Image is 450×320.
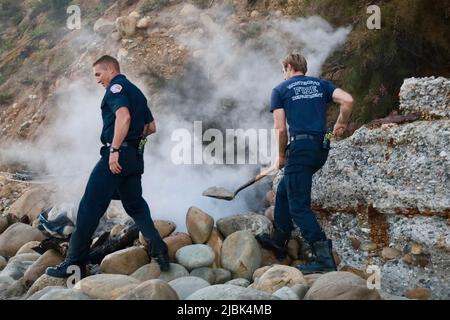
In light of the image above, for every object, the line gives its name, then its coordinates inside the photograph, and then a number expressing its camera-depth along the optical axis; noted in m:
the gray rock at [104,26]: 10.77
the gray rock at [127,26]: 9.90
